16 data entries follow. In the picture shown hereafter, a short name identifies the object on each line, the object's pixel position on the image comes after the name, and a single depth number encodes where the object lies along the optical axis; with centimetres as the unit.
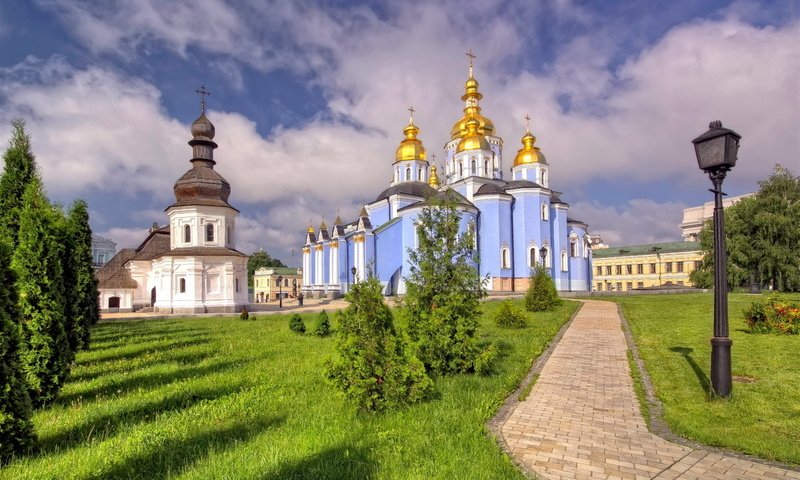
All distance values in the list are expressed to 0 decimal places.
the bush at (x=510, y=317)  1422
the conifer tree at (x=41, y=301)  641
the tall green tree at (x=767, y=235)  3133
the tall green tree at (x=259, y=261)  8994
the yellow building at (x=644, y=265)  5819
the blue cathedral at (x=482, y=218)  3672
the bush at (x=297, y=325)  1602
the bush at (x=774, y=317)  1124
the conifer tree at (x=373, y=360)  563
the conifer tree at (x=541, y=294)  1944
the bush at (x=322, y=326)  1487
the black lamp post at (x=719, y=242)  600
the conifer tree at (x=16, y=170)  1059
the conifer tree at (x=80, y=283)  946
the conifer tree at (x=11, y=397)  432
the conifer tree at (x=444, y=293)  725
